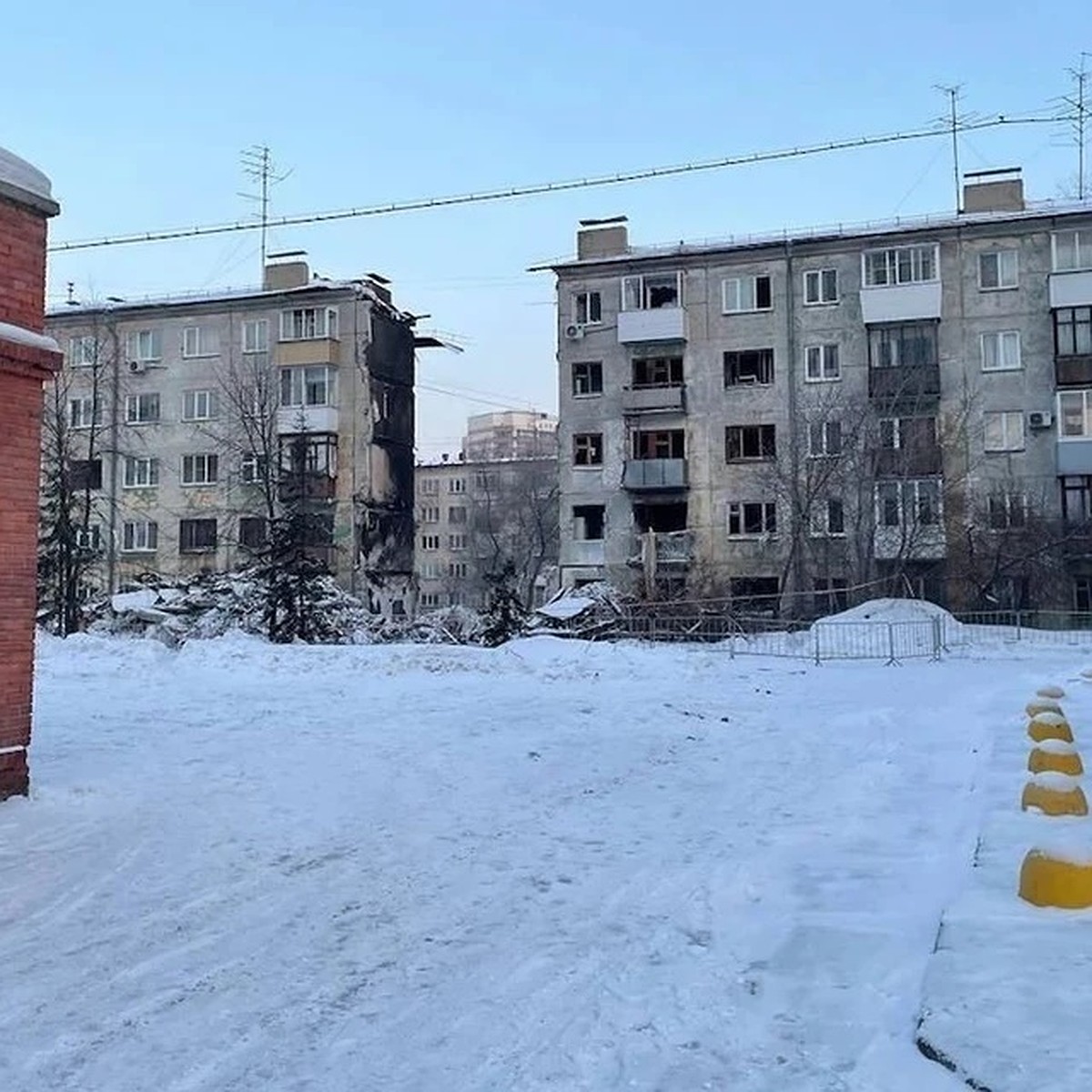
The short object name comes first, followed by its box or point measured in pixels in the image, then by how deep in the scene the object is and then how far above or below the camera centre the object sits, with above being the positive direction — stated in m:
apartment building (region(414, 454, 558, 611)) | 83.50 +5.43
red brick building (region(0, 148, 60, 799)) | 7.89 +1.20
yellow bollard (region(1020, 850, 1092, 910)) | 5.13 -1.37
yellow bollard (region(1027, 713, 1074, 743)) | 9.60 -1.23
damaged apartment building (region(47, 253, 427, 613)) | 44.50 +7.14
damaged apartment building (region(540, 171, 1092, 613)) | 37.03 +6.29
